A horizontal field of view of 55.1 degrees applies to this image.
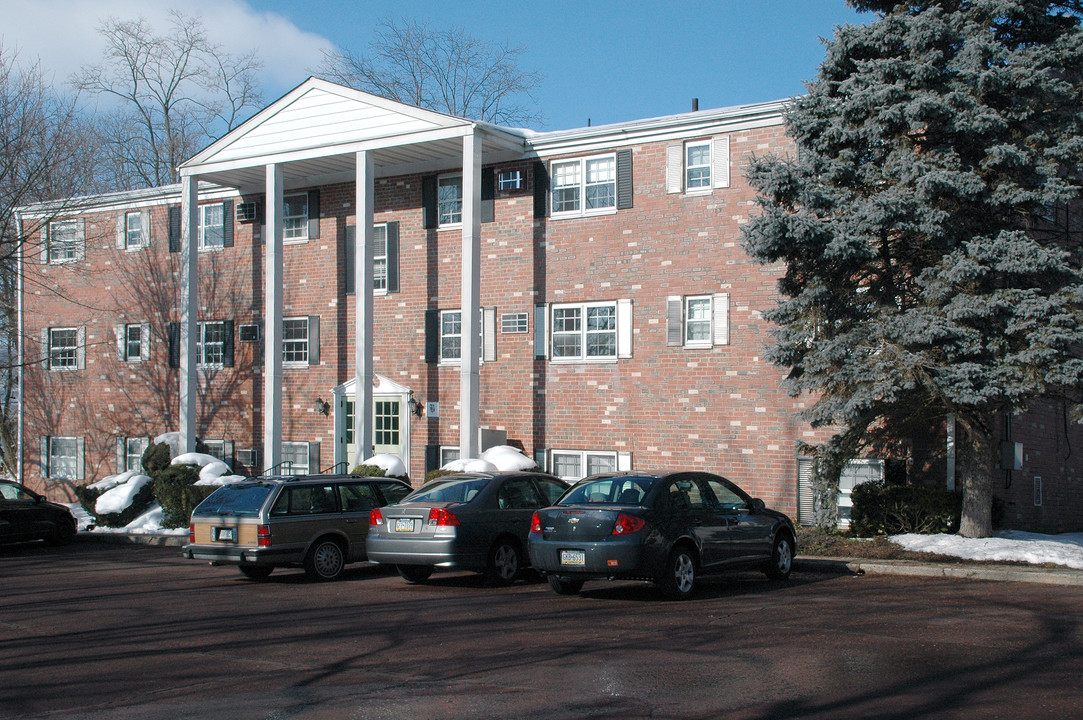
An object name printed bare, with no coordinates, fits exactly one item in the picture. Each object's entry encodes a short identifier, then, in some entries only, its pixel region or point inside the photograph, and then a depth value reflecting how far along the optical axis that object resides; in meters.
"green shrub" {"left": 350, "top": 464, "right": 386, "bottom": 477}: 20.55
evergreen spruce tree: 14.01
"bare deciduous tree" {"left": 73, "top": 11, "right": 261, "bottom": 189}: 44.19
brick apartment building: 20.39
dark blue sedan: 11.04
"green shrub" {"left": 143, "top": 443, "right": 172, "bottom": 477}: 24.92
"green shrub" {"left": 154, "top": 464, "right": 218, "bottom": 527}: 21.64
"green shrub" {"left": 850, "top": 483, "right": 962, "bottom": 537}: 16.44
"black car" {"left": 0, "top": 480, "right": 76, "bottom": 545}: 19.03
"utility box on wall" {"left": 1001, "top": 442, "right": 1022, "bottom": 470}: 17.19
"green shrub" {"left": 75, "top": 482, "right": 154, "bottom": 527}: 22.54
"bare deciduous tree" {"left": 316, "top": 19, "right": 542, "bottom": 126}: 44.47
